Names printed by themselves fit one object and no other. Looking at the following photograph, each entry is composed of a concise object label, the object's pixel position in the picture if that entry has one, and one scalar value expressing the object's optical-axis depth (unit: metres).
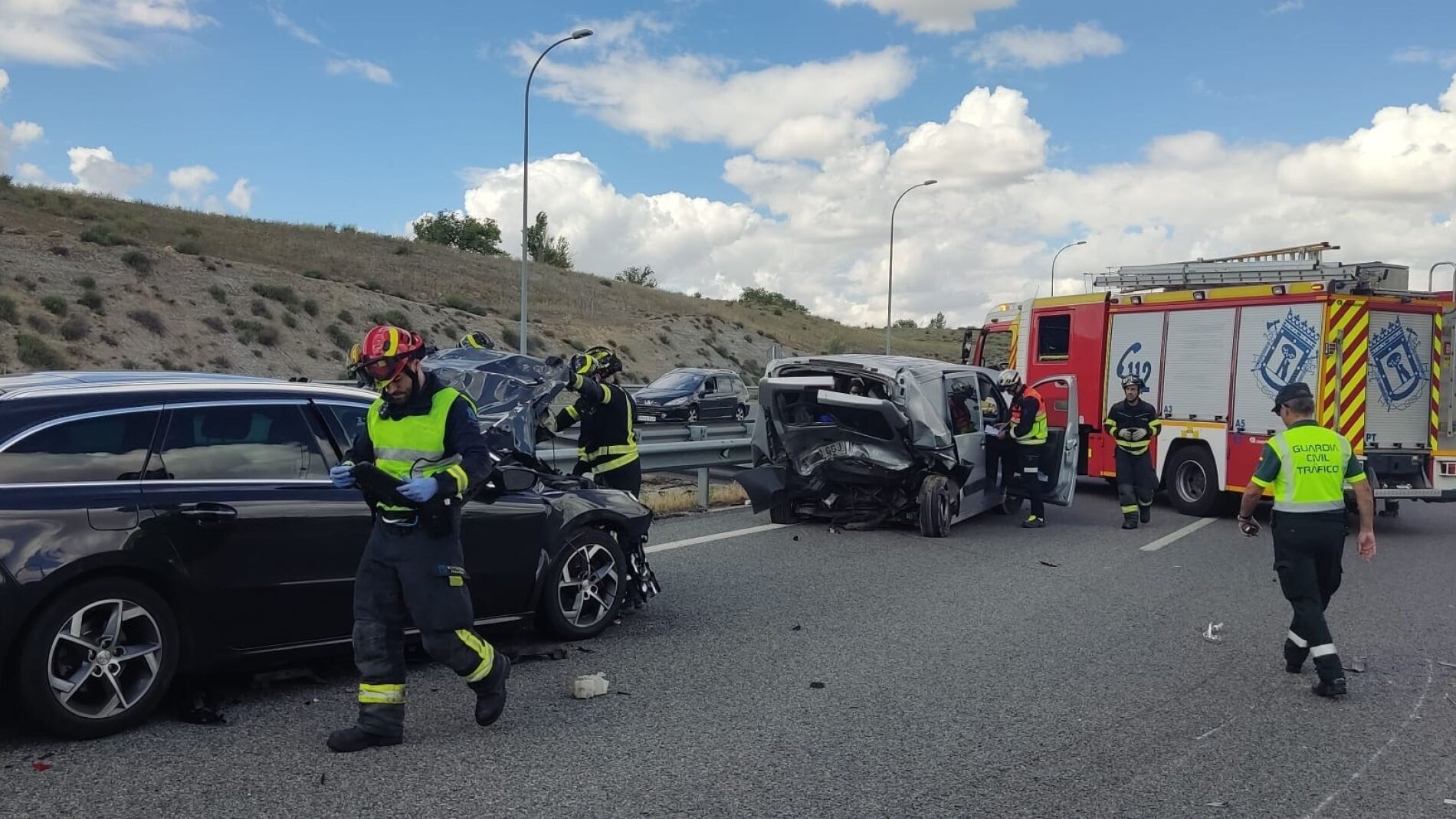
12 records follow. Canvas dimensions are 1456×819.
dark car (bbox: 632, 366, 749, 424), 25.92
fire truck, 11.71
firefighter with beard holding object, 4.43
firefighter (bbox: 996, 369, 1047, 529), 11.34
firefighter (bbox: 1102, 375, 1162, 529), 11.89
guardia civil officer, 5.77
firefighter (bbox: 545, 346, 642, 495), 8.21
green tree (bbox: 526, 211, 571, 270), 82.06
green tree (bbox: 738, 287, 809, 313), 98.81
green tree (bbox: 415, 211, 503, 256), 83.00
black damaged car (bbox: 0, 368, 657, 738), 4.21
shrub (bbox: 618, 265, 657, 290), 90.93
